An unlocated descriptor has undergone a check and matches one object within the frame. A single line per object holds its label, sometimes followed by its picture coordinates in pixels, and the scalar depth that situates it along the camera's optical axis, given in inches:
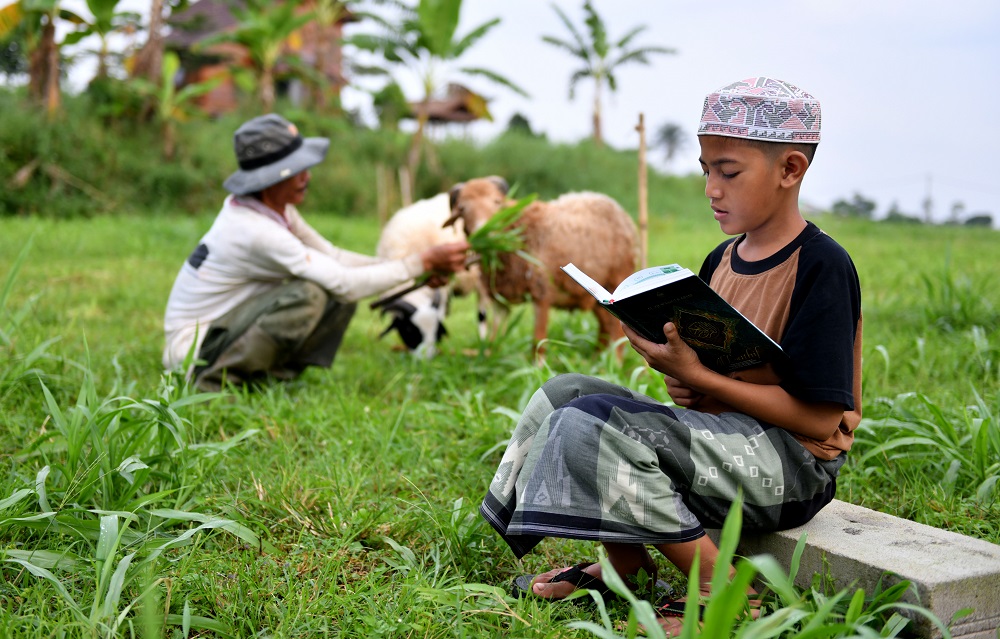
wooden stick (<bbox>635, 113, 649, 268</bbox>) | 185.6
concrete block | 78.0
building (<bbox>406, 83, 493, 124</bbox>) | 1042.1
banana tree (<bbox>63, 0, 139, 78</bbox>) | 539.2
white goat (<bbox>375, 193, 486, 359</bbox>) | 231.5
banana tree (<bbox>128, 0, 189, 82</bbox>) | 590.9
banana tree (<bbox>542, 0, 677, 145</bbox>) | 892.6
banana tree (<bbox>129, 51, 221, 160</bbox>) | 580.1
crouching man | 177.9
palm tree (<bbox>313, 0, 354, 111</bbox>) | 766.5
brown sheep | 214.5
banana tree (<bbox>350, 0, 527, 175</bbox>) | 620.4
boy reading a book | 81.8
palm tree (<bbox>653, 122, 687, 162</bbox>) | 1820.9
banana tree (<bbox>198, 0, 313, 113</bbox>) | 623.2
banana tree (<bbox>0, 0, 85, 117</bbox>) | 522.3
